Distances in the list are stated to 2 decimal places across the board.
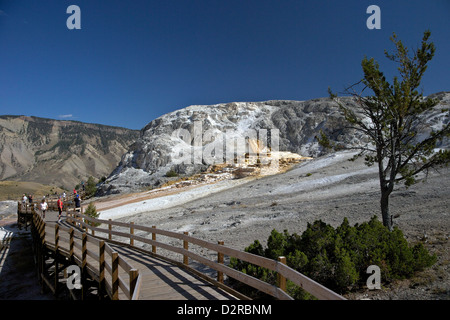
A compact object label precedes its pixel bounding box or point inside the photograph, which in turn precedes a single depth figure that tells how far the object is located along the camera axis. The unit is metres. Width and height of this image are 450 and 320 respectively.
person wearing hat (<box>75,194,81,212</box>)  22.71
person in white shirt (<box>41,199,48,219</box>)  22.19
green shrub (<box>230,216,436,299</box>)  6.47
